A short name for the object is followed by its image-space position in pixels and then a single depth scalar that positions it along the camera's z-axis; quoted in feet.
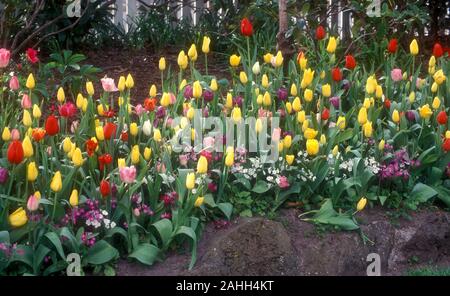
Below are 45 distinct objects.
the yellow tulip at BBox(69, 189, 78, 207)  10.89
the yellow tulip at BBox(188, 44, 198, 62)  14.50
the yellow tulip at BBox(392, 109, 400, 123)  13.78
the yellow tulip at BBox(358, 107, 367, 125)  13.26
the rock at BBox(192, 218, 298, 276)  11.58
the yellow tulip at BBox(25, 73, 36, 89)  13.28
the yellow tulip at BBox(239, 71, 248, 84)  14.70
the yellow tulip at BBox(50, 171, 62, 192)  10.75
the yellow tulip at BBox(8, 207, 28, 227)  10.68
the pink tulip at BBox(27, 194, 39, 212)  10.57
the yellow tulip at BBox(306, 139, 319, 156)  12.64
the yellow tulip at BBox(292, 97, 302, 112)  13.65
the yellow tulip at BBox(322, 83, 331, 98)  14.49
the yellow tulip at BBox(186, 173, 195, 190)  11.28
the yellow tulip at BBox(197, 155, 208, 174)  11.41
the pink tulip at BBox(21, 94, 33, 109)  12.64
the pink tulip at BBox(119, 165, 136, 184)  11.12
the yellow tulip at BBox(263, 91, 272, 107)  13.65
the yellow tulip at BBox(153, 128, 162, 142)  12.41
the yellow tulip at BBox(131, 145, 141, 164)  11.94
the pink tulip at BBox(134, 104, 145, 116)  14.02
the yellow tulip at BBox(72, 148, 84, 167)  11.27
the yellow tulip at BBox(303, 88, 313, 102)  14.15
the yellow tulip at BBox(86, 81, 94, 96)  13.74
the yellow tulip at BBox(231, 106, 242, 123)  12.93
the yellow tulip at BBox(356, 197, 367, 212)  12.48
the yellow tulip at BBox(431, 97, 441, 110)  14.52
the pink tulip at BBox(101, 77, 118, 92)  13.66
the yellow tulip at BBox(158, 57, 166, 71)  14.58
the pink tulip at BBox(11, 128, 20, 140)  11.90
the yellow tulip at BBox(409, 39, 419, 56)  15.93
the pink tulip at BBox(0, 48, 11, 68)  13.46
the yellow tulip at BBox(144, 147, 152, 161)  12.32
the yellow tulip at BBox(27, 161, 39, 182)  10.80
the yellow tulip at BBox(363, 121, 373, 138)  13.17
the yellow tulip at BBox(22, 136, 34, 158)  11.06
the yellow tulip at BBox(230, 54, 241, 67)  14.89
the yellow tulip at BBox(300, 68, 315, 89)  14.38
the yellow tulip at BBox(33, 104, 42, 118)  12.56
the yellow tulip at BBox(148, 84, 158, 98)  14.12
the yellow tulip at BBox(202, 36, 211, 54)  14.79
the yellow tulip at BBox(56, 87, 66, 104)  13.44
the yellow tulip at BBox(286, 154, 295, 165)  12.64
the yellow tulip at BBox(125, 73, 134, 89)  13.87
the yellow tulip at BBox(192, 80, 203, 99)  13.44
